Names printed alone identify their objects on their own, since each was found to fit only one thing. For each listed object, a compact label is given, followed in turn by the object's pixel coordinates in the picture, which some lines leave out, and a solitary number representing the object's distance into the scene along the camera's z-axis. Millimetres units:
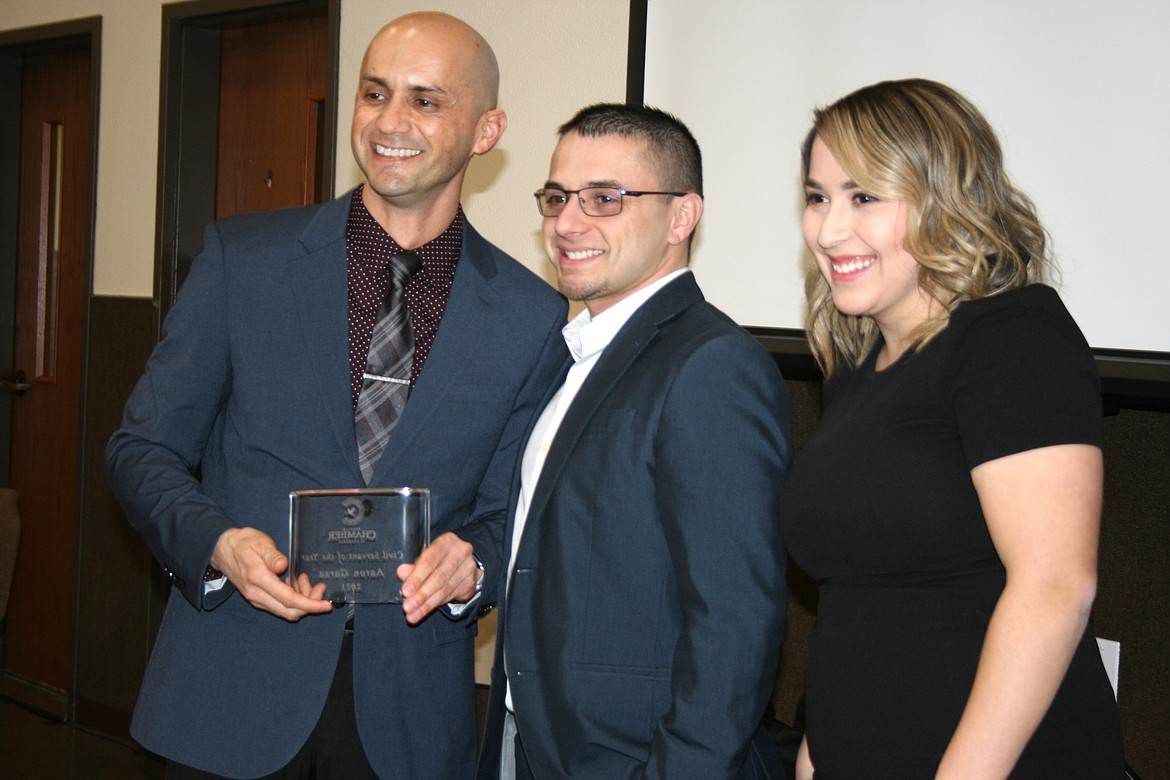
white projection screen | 2381
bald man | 1765
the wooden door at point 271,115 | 4137
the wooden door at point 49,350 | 4809
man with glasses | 1531
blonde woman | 1299
